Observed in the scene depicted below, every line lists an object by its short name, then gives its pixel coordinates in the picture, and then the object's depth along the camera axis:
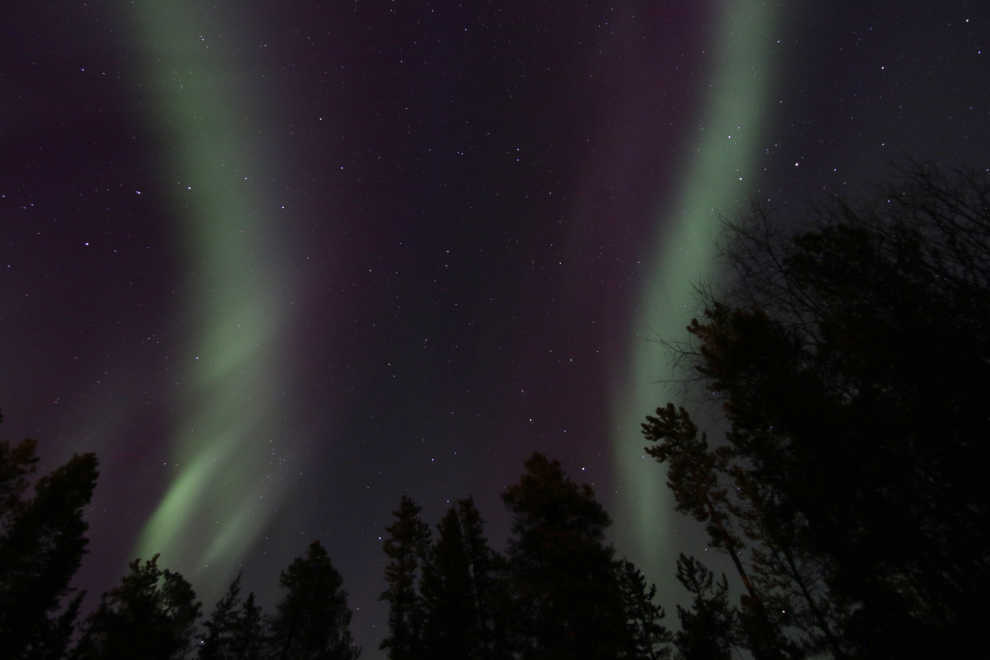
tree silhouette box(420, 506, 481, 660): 17.59
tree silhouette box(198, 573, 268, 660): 19.14
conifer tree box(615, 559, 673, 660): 17.67
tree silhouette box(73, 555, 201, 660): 16.56
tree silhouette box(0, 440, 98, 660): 14.27
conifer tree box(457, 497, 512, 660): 17.48
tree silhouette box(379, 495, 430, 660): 17.94
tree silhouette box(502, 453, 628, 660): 13.11
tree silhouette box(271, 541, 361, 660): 19.64
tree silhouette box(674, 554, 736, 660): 17.12
